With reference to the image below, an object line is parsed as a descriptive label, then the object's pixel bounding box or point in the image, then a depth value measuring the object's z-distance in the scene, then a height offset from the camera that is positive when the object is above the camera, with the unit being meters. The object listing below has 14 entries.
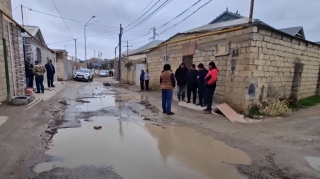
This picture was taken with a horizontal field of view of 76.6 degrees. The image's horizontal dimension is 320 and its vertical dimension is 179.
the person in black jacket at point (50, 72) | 11.52 -0.23
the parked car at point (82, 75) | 21.42 -0.72
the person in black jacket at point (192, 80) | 7.70 -0.33
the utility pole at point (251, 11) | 6.58 +2.01
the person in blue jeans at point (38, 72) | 8.92 -0.21
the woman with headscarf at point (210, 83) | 6.29 -0.34
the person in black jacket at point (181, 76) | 8.23 -0.19
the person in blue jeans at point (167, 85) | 6.32 -0.45
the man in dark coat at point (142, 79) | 13.29 -0.58
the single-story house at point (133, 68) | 16.50 +0.19
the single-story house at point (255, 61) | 6.51 +0.47
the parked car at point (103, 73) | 40.48 -0.75
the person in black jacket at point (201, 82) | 7.11 -0.37
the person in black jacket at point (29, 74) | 9.12 -0.30
